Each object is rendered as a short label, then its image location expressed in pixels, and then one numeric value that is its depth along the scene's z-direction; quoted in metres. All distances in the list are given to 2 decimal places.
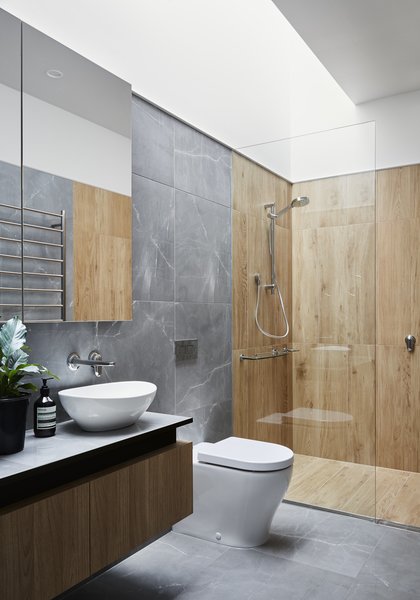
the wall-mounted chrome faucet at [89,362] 2.13
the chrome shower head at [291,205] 3.04
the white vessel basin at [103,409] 1.84
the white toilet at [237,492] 2.46
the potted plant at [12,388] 1.58
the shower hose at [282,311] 3.09
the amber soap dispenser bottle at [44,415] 1.84
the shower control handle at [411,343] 3.64
